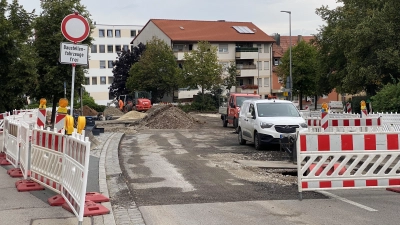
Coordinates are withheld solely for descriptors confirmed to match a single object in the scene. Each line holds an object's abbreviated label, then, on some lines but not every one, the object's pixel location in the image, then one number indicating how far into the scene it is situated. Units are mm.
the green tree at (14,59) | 20703
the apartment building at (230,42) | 78625
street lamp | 55516
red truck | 29875
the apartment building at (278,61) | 91188
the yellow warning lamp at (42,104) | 14179
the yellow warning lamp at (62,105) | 10602
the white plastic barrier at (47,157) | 8695
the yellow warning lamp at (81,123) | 7990
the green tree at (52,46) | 28266
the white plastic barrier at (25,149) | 10438
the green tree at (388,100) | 22972
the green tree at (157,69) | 69062
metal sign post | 10461
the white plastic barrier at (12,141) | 12031
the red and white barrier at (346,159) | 9102
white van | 17589
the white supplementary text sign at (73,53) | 10383
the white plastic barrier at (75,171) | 6898
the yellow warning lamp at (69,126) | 8266
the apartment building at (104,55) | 97938
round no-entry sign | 10609
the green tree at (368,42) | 34969
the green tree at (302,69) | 64312
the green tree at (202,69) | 60312
